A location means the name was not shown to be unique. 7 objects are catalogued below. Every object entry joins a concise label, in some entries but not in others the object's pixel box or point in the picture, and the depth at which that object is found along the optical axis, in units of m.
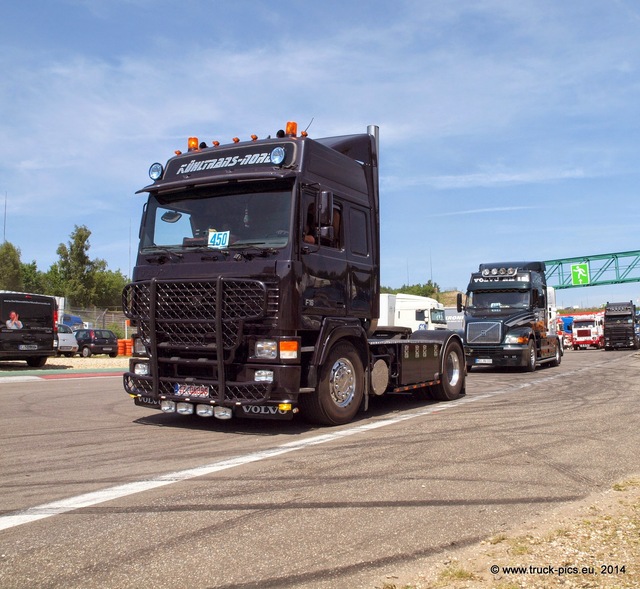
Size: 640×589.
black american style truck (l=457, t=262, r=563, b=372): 18.44
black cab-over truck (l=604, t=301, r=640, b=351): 43.28
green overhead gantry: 67.31
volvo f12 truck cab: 7.07
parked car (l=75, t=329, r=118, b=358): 33.44
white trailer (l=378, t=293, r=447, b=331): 27.28
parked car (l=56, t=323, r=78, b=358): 30.66
